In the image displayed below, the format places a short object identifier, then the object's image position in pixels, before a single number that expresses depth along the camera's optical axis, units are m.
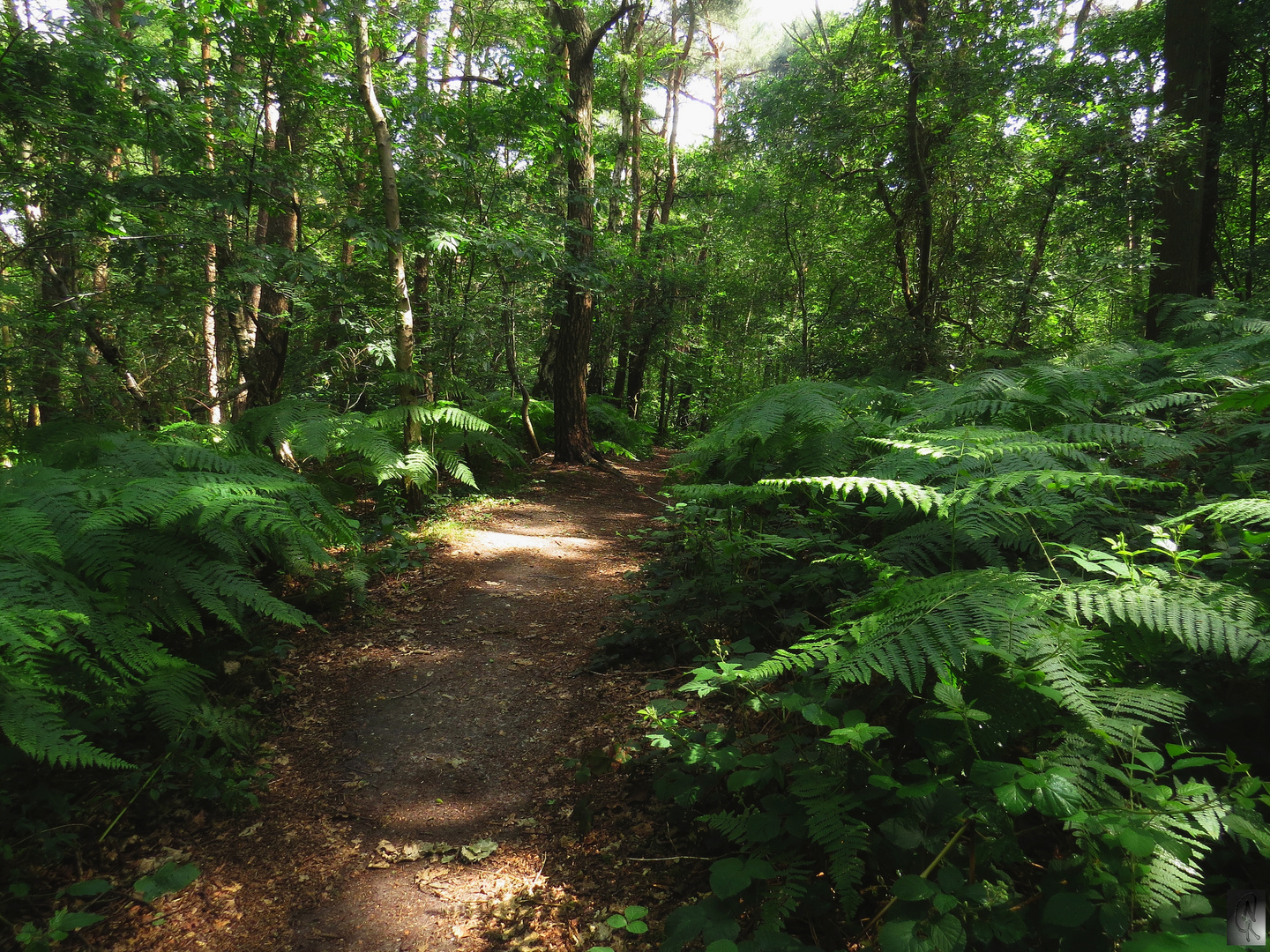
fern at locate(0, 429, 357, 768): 1.93
